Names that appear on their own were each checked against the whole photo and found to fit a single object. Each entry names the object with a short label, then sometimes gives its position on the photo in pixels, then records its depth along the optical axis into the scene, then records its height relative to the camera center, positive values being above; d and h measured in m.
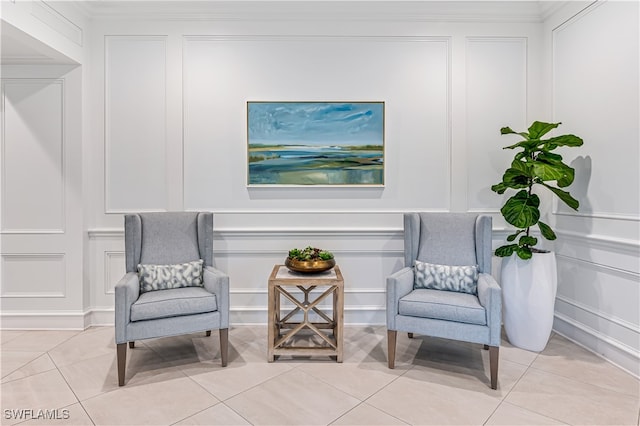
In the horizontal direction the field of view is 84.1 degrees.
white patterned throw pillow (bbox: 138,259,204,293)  2.65 -0.49
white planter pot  2.69 -0.67
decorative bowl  2.66 -0.41
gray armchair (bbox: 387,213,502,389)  2.29 -0.59
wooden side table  2.56 -0.72
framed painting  3.23 +0.69
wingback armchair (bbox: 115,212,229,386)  2.29 -0.56
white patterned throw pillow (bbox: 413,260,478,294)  2.64 -0.51
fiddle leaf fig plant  2.64 +0.24
